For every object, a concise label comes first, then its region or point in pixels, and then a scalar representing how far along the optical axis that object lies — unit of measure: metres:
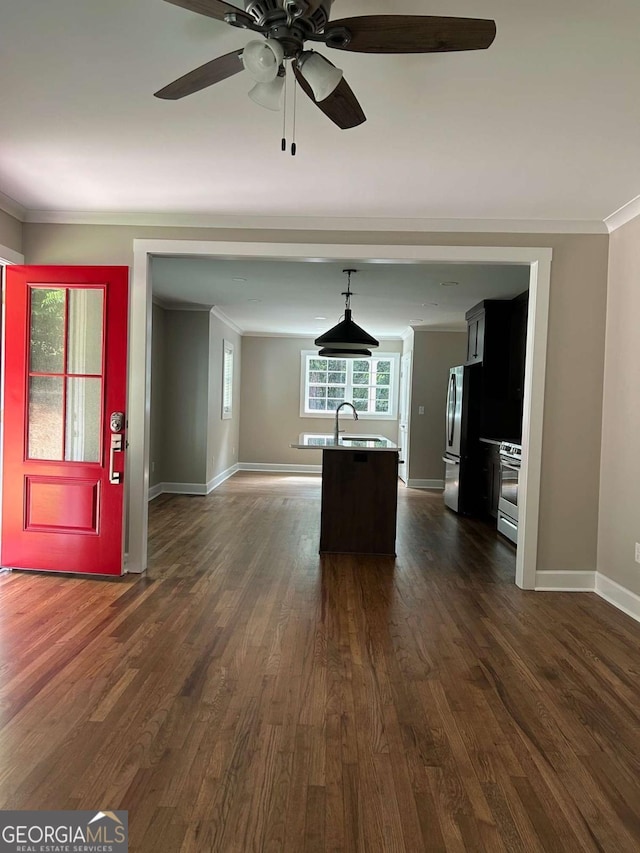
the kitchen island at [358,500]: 4.89
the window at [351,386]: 10.48
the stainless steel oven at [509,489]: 5.32
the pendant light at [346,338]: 5.12
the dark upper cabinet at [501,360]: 6.32
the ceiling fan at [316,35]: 1.57
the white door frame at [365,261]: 3.97
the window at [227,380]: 8.96
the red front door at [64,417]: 3.93
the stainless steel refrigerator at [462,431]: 6.67
